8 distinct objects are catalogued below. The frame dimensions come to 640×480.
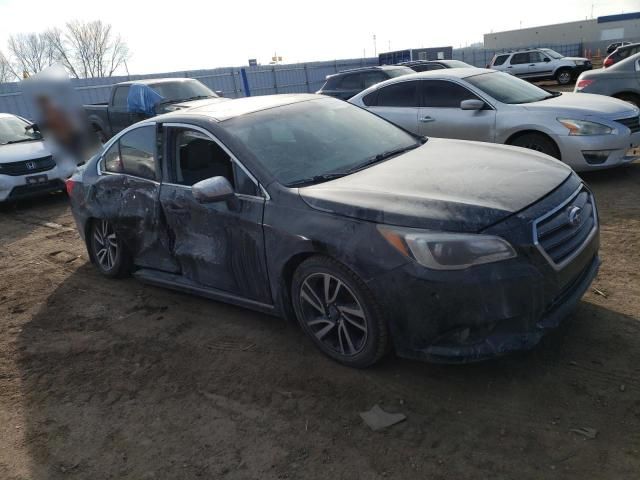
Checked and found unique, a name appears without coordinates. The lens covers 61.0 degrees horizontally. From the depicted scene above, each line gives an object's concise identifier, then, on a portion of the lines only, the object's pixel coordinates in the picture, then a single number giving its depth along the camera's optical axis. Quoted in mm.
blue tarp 12055
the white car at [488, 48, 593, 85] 24172
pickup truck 12279
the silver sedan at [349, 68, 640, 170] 6727
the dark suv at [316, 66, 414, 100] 13531
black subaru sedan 2822
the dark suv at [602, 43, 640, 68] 13826
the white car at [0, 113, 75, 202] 8812
